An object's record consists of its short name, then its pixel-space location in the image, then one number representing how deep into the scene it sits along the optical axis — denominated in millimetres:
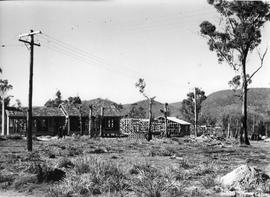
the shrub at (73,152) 17812
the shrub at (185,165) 13188
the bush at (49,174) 10316
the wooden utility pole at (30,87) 21016
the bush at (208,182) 9652
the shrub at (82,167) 11142
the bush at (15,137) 34256
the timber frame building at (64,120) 44188
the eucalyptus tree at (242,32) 28500
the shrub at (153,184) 8375
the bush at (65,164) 12727
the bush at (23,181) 9889
